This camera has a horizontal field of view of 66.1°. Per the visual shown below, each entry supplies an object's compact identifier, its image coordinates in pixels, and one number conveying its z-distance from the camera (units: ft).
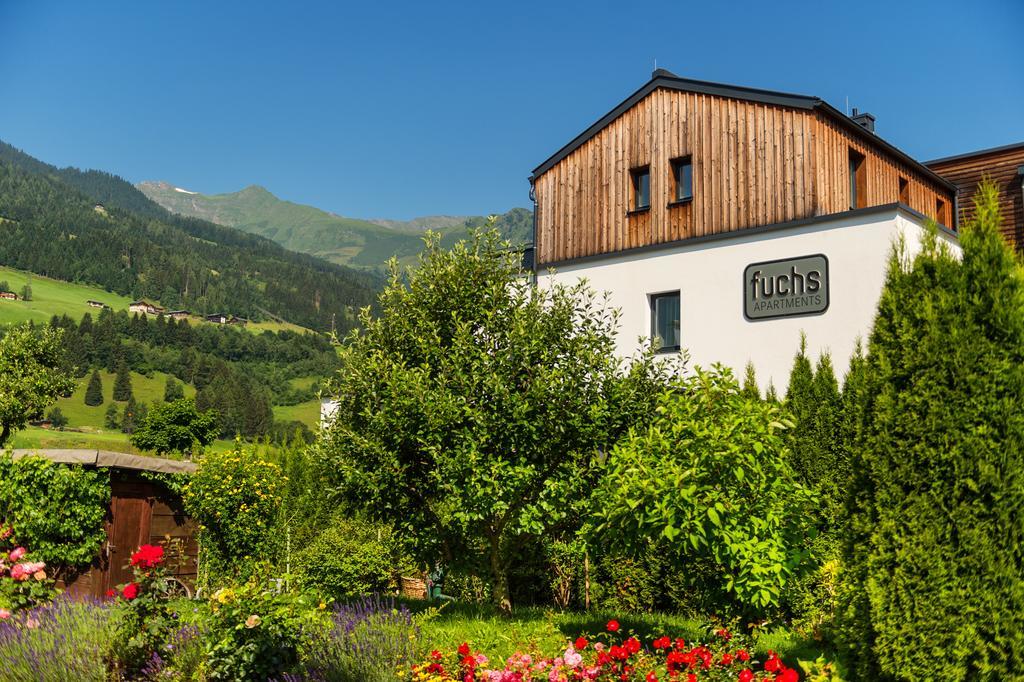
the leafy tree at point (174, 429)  175.32
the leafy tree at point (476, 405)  35.60
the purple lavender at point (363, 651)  26.21
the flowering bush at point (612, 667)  24.25
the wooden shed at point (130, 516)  48.44
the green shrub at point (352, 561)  58.49
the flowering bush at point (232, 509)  58.03
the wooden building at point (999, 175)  77.56
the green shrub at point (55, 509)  45.60
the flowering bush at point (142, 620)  28.07
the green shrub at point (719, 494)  28.94
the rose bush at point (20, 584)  32.65
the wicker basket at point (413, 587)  63.36
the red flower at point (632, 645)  25.08
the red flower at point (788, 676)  21.48
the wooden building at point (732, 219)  58.80
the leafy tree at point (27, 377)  94.07
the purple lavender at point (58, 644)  26.91
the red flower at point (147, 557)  28.50
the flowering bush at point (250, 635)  26.07
